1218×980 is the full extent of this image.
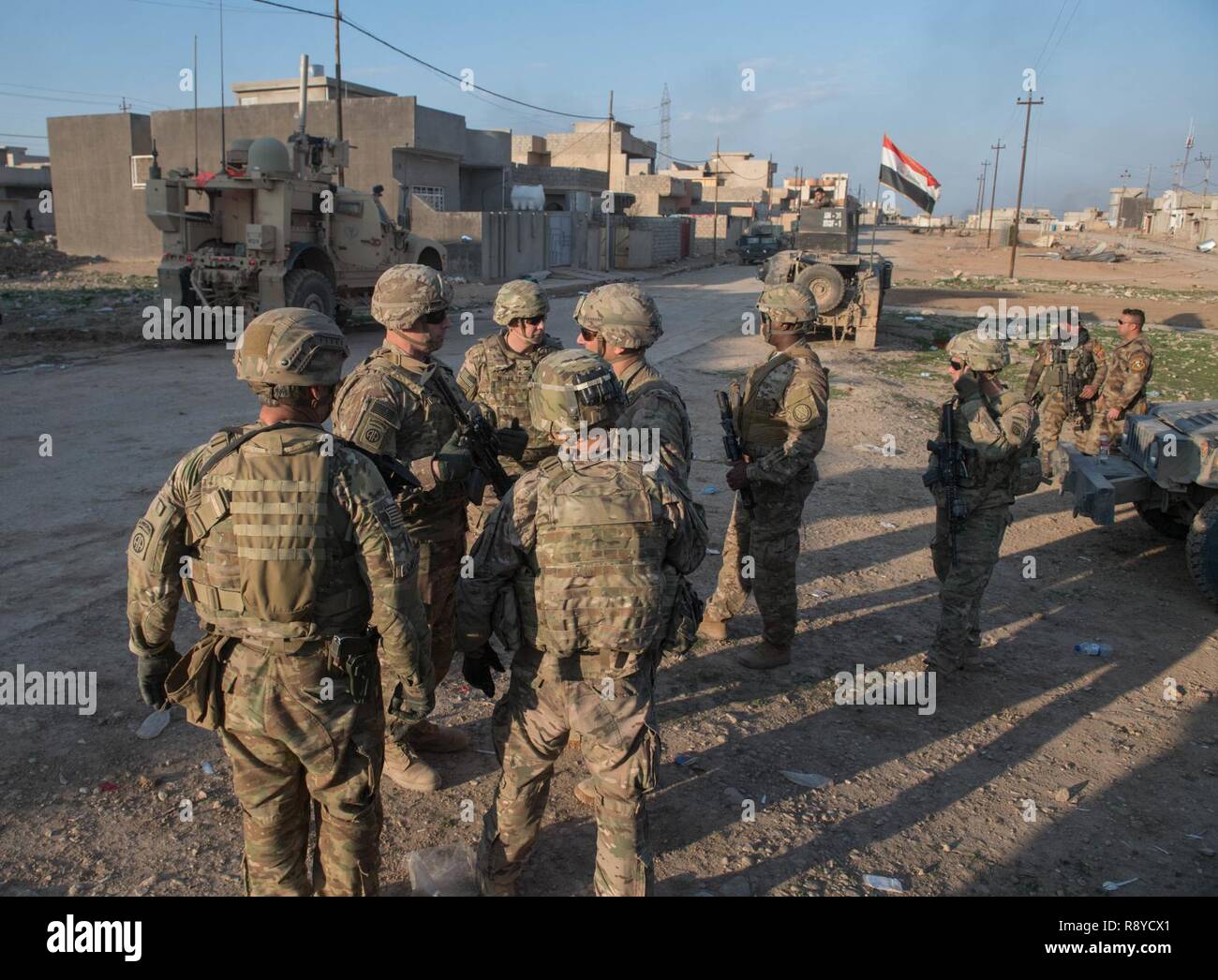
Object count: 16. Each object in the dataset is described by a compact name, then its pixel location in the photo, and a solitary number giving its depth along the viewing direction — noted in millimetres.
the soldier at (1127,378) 7945
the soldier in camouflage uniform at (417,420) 3318
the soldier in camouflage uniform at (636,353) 3387
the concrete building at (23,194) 34031
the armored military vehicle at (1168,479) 5523
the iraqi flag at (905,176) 18236
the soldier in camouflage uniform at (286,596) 2289
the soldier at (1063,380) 8422
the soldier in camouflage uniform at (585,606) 2539
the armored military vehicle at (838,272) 15203
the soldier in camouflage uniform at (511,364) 4172
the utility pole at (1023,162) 29078
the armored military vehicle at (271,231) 13078
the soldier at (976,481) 4402
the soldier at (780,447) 4328
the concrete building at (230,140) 26375
